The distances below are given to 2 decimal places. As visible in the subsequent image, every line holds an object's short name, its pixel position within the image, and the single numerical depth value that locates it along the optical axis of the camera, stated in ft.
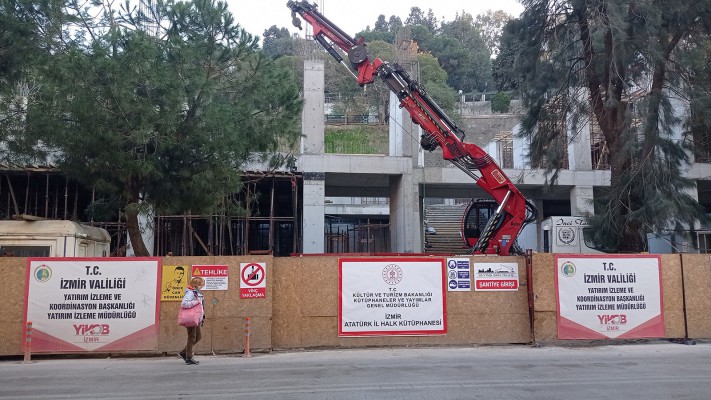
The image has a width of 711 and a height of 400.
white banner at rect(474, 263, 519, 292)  47.62
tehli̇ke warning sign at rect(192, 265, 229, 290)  45.01
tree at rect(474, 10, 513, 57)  301.43
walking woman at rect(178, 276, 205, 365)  39.88
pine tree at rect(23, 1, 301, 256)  48.19
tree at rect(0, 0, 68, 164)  48.93
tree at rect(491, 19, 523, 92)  71.92
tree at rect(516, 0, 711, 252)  63.16
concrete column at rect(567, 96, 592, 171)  99.25
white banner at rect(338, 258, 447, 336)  46.52
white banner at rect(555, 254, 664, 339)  47.52
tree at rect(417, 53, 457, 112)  188.14
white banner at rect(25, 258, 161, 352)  43.45
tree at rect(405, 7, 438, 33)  312.09
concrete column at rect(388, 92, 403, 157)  94.54
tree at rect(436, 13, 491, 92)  263.49
